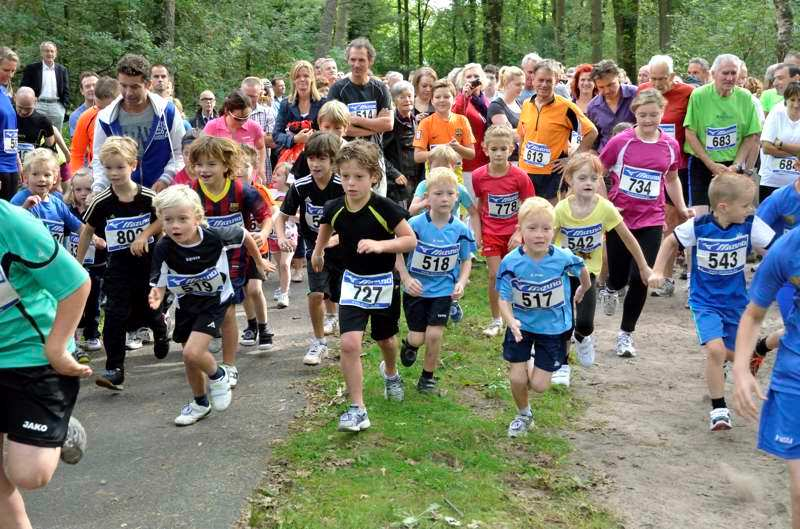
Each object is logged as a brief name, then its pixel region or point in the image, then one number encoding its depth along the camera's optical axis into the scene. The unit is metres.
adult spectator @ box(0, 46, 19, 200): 9.92
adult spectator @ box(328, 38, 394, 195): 8.68
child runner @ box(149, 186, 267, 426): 5.84
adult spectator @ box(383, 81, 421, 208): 10.09
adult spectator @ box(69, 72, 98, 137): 12.62
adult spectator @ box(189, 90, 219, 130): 13.64
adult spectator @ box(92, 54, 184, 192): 7.35
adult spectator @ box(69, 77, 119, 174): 8.38
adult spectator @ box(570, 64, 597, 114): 11.48
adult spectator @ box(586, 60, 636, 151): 9.76
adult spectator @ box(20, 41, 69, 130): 14.30
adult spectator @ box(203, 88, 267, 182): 9.38
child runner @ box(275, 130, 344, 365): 6.85
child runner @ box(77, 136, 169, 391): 6.75
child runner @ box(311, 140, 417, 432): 5.68
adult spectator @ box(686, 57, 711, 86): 12.30
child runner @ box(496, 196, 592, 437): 5.84
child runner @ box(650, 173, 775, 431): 5.96
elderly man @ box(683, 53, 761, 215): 9.36
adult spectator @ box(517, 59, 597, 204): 9.22
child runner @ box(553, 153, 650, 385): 6.98
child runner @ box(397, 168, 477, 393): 6.56
